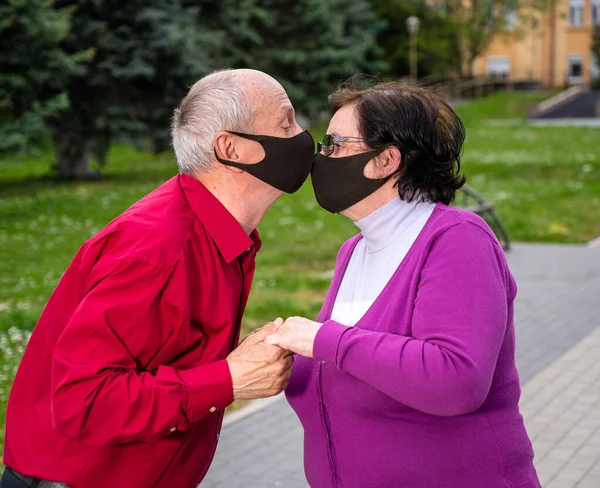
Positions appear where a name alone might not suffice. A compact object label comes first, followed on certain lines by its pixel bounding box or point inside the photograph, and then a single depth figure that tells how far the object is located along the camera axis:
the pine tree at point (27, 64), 16.94
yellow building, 67.19
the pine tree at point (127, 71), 21.19
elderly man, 2.34
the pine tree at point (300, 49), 28.59
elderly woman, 2.31
